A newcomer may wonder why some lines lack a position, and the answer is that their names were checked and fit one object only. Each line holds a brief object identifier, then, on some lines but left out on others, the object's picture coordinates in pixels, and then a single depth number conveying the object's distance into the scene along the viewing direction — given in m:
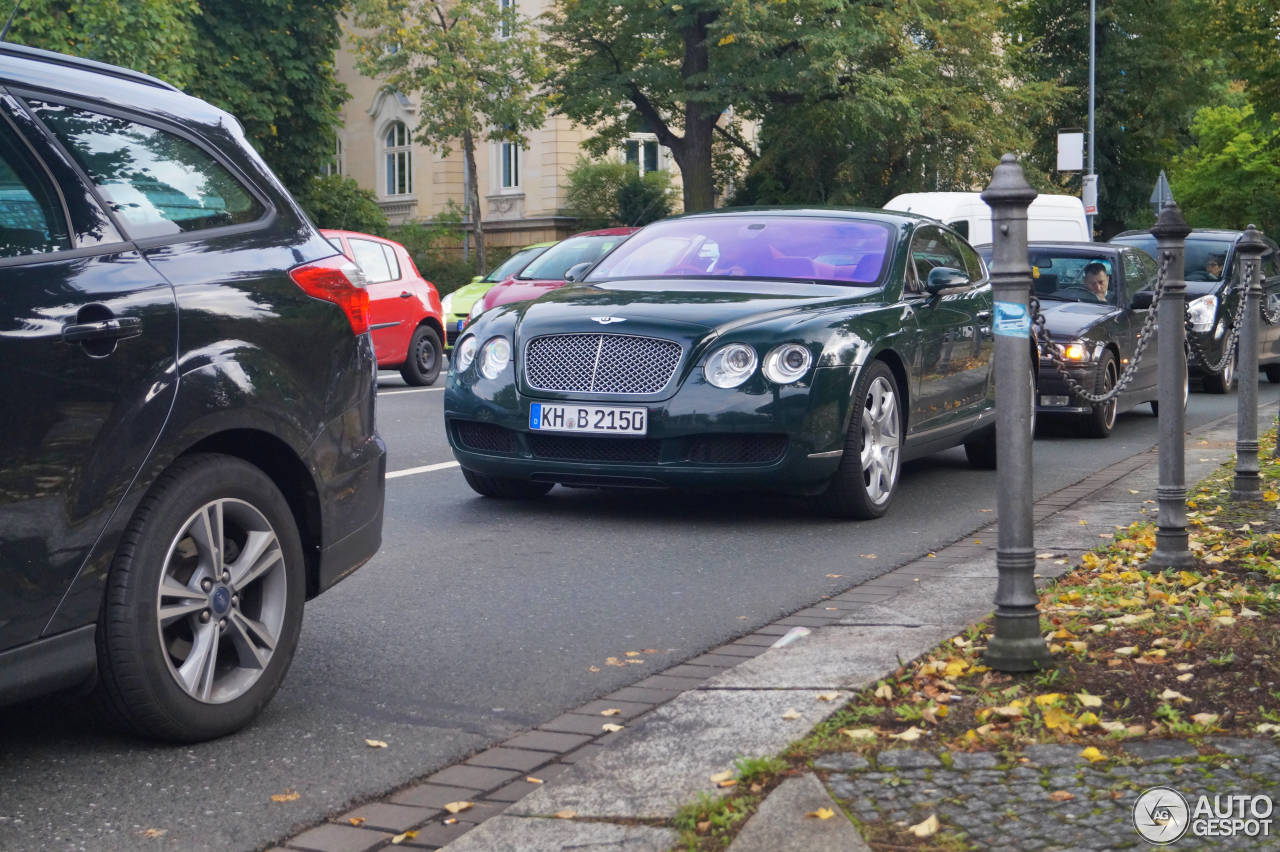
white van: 22.64
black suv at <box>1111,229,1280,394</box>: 19.59
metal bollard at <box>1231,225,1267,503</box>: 8.40
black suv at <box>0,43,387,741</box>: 3.79
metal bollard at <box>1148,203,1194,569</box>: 6.43
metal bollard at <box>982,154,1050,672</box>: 4.81
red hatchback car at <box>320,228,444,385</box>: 17.75
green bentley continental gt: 7.84
